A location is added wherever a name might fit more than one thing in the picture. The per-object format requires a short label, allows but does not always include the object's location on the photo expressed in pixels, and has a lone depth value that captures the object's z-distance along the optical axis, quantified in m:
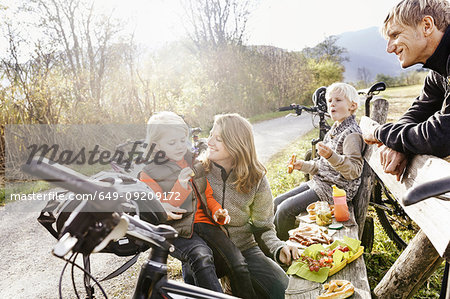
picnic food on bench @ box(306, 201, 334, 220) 3.00
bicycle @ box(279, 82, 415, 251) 3.68
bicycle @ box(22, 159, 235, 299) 0.80
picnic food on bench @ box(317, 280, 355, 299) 1.85
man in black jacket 1.62
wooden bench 1.37
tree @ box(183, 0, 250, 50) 19.56
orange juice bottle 2.86
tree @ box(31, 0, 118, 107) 9.40
